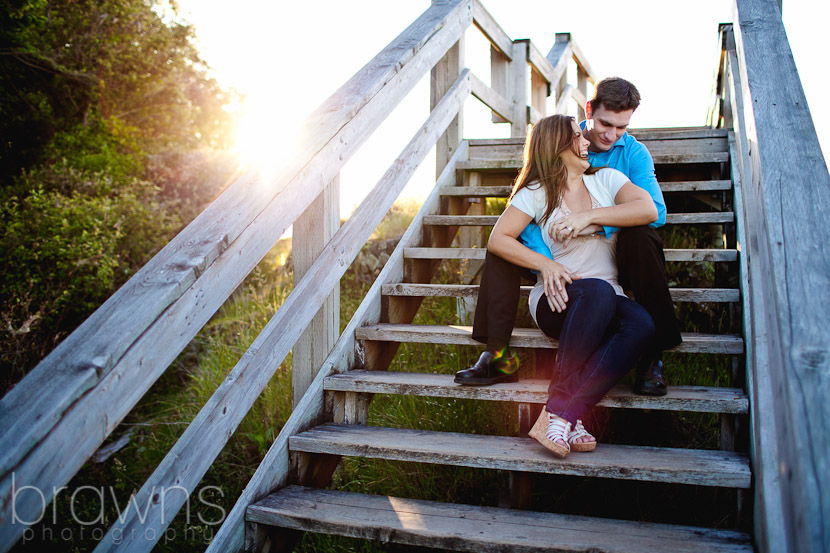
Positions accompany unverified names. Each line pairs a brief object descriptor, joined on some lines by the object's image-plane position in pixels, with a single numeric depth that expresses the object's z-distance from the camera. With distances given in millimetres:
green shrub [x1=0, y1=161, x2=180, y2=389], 4384
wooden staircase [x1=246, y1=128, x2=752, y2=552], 1647
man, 2070
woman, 1882
